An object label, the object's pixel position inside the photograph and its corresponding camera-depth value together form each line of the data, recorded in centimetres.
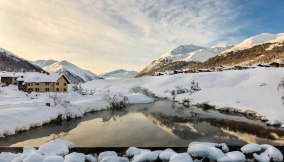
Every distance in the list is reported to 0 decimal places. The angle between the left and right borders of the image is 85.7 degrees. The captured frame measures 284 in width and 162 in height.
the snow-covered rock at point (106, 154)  1181
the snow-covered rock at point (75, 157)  1092
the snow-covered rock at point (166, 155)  1154
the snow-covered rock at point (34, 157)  1075
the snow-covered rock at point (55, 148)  1196
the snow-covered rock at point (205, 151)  1150
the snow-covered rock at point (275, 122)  2123
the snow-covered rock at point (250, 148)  1225
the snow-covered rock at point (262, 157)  1162
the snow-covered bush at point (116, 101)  3421
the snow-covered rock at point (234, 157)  1128
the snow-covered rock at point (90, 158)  1161
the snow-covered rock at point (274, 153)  1167
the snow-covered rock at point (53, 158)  1079
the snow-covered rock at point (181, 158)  1084
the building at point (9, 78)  5838
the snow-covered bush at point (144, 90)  5837
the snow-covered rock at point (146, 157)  1132
